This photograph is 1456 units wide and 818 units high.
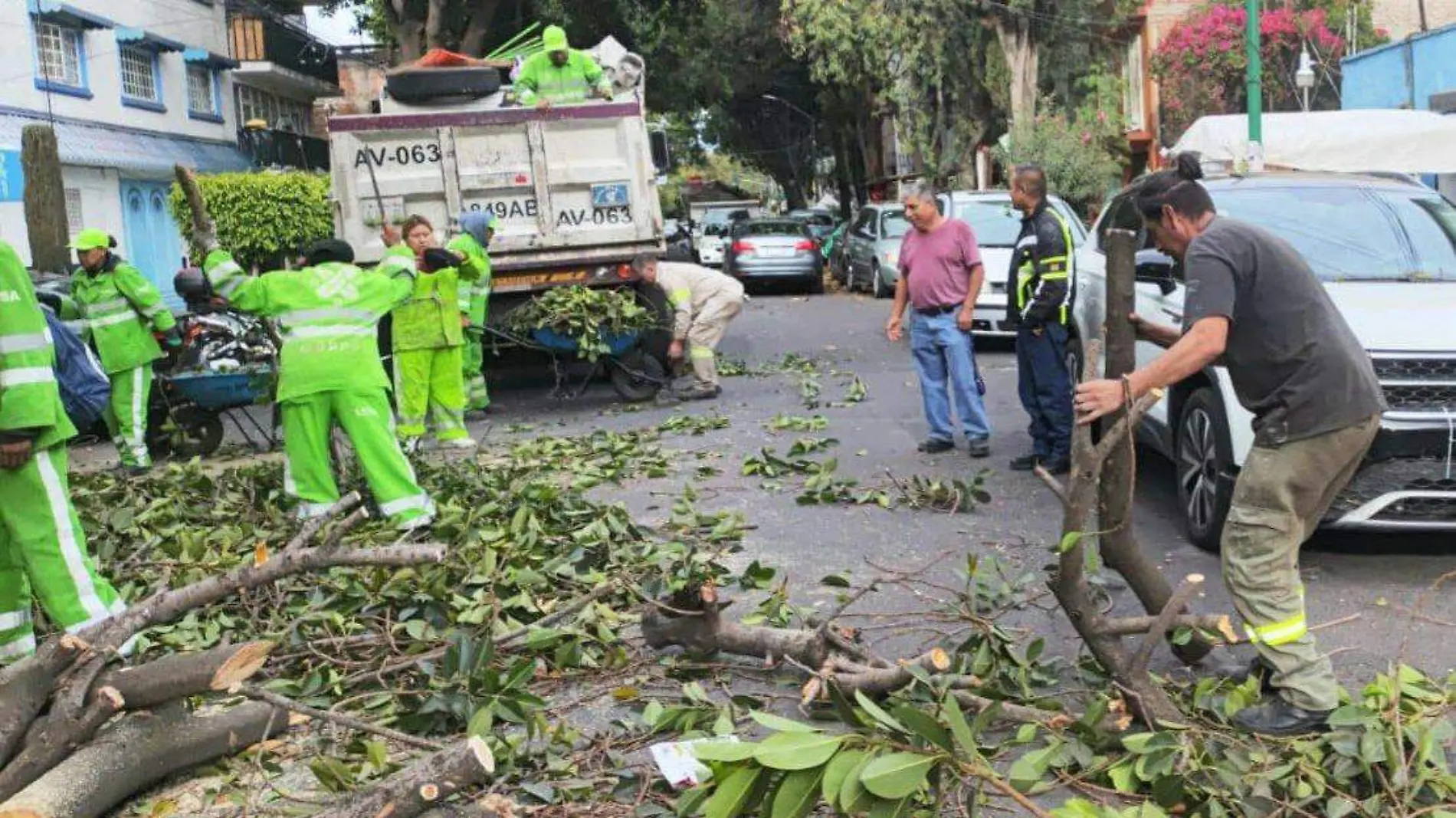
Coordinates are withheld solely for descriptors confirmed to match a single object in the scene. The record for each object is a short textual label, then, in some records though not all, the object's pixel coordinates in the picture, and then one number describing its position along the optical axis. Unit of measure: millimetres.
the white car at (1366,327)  5535
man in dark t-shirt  4125
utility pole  15891
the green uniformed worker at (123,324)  9461
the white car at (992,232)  14211
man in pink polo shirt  8734
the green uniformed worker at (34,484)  4805
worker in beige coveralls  11867
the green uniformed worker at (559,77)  12227
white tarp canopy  14211
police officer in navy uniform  7945
